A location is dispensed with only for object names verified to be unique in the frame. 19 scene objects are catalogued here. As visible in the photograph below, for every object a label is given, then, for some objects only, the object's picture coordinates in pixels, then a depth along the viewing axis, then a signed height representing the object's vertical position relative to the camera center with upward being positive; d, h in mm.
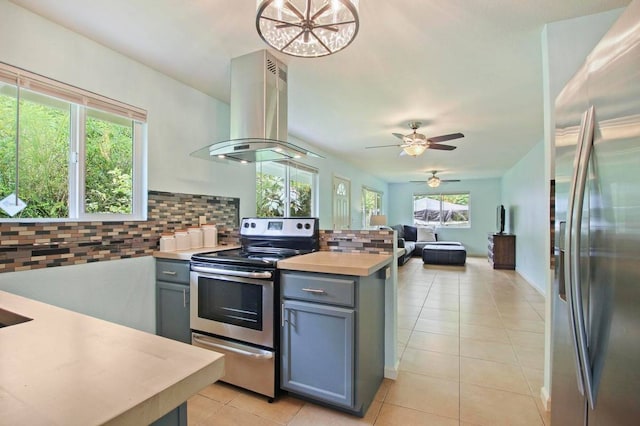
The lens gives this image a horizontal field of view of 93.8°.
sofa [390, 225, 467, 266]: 7242 -805
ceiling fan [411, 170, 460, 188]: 7145 +827
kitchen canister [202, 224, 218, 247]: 2748 -173
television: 7195 -59
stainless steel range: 1873 -637
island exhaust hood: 2256 +825
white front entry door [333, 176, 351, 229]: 6133 +295
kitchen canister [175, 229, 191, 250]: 2521 -202
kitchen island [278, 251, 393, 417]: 1693 -670
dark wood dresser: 6715 -784
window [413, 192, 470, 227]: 9742 +246
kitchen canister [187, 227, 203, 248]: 2629 -183
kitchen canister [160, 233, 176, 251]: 2436 -214
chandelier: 1299 +894
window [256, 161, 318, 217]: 3719 +387
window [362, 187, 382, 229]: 8188 +374
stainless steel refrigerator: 780 -54
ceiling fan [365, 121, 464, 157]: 3781 +979
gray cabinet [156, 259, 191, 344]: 2271 -651
